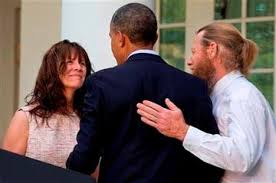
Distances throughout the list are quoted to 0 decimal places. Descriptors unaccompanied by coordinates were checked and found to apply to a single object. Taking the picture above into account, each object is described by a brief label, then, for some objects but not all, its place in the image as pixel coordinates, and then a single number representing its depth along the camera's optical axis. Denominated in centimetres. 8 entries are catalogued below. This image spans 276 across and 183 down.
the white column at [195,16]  1212
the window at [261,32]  1140
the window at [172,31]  1246
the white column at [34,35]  1080
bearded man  541
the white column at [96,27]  973
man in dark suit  545
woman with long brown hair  663
